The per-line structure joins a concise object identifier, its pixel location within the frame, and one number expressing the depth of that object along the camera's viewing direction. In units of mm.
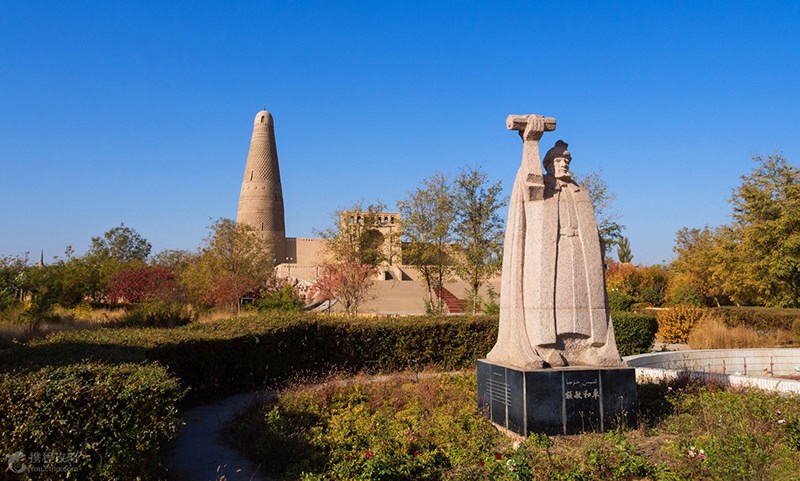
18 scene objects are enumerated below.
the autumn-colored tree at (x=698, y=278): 30297
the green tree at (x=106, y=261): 27375
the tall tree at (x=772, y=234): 21203
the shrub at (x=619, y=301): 18547
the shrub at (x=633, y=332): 13938
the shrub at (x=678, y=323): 17236
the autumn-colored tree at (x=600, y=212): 23438
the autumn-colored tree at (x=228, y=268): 25844
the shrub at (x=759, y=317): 16688
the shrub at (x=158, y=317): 12744
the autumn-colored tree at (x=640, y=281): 35312
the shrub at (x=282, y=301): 22789
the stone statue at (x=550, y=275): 6480
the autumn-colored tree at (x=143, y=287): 27734
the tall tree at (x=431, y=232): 22359
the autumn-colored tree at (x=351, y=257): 23922
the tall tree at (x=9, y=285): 14492
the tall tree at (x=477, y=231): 20922
